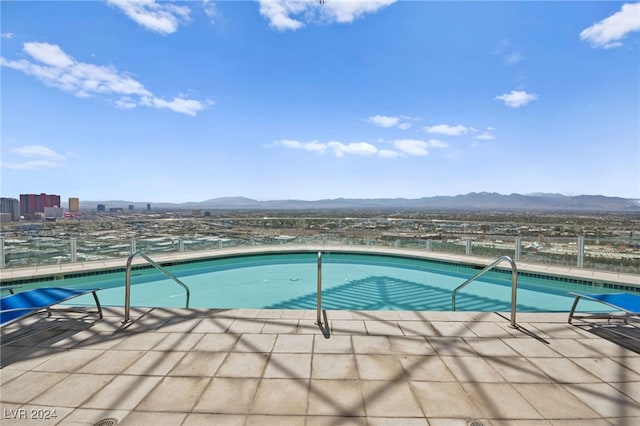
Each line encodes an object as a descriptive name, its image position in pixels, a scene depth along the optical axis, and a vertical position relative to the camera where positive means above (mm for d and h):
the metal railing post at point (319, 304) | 3010 -1133
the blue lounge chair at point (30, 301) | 2482 -951
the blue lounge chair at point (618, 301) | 2691 -995
